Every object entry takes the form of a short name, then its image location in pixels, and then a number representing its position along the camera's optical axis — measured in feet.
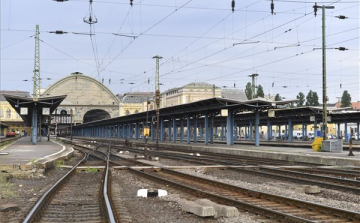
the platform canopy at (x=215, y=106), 134.21
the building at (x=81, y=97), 434.01
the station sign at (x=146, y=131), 94.63
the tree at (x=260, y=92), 409.55
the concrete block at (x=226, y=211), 27.68
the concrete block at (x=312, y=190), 38.86
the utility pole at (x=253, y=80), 201.24
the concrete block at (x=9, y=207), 29.77
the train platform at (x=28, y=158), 59.22
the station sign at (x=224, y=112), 138.04
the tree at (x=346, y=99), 433.89
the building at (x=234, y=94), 416.46
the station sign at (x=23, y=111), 154.17
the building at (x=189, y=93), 364.79
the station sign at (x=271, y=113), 135.91
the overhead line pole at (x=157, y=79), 105.77
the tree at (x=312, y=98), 452.35
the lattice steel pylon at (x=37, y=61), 202.59
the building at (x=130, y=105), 454.11
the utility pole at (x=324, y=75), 100.73
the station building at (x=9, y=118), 438.81
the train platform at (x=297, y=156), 75.21
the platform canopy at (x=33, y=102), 144.77
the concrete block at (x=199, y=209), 27.43
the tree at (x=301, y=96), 456.45
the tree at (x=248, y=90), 435.37
